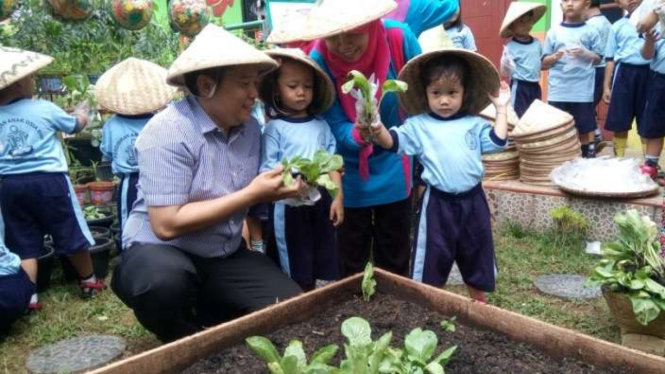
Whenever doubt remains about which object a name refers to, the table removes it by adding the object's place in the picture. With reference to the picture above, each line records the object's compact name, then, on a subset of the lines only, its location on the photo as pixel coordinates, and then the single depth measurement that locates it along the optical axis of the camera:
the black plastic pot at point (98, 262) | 3.87
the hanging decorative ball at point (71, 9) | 4.25
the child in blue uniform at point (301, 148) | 2.45
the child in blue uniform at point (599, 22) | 5.53
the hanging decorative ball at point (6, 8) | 3.79
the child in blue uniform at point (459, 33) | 5.36
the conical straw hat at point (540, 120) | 4.32
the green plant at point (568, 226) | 4.08
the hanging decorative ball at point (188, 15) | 4.98
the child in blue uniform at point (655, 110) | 4.75
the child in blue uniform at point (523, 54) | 5.34
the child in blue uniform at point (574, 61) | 5.40
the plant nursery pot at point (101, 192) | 4.73
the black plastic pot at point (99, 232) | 4.20
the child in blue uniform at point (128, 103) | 3.70
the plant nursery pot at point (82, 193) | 4.80
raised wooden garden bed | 1.45
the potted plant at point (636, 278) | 2.47
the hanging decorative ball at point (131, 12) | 4.59
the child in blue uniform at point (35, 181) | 3.33
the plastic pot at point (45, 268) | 3.66
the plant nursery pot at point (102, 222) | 4.41
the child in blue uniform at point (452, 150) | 2.56
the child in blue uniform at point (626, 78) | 5.13
